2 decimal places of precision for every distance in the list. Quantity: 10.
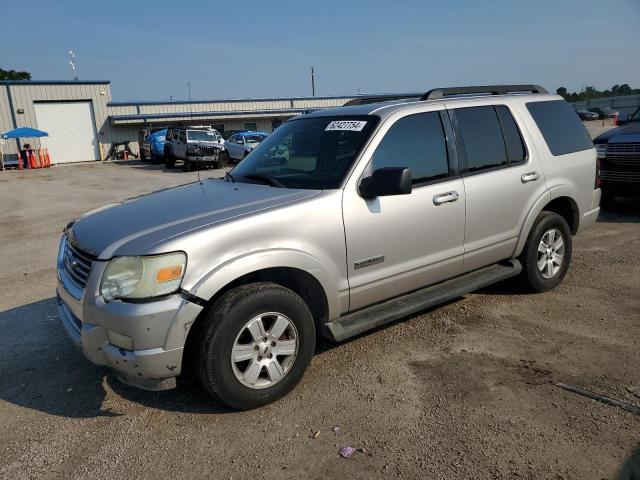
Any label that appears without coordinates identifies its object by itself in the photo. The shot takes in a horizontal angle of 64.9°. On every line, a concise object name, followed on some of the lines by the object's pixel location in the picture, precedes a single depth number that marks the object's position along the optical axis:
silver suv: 2.83
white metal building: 31.03
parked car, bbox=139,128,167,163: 27.00
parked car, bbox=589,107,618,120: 55.22
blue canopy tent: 28.22
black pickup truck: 7.82
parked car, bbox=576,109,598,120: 49.70
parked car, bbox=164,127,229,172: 21.47
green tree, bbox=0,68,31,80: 64.00
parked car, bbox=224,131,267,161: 23.06
